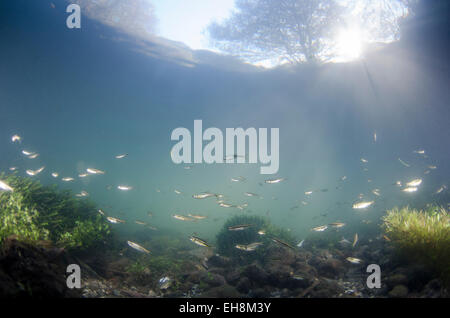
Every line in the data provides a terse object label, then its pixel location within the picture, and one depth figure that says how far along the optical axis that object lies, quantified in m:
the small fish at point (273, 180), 7.28
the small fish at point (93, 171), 7.89
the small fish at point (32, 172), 8.52
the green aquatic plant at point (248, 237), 8.08
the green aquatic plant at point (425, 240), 4.47
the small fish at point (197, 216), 7.36
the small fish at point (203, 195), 7.06
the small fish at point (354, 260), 5.65
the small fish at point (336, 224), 6.79
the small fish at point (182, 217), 7.11
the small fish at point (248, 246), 5.83
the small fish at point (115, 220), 6.66
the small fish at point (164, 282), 5.63
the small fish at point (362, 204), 6.59
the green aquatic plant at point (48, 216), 5.40
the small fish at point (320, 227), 6.80
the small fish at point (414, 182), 7.60
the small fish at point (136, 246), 5.39
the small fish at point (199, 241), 5.37
